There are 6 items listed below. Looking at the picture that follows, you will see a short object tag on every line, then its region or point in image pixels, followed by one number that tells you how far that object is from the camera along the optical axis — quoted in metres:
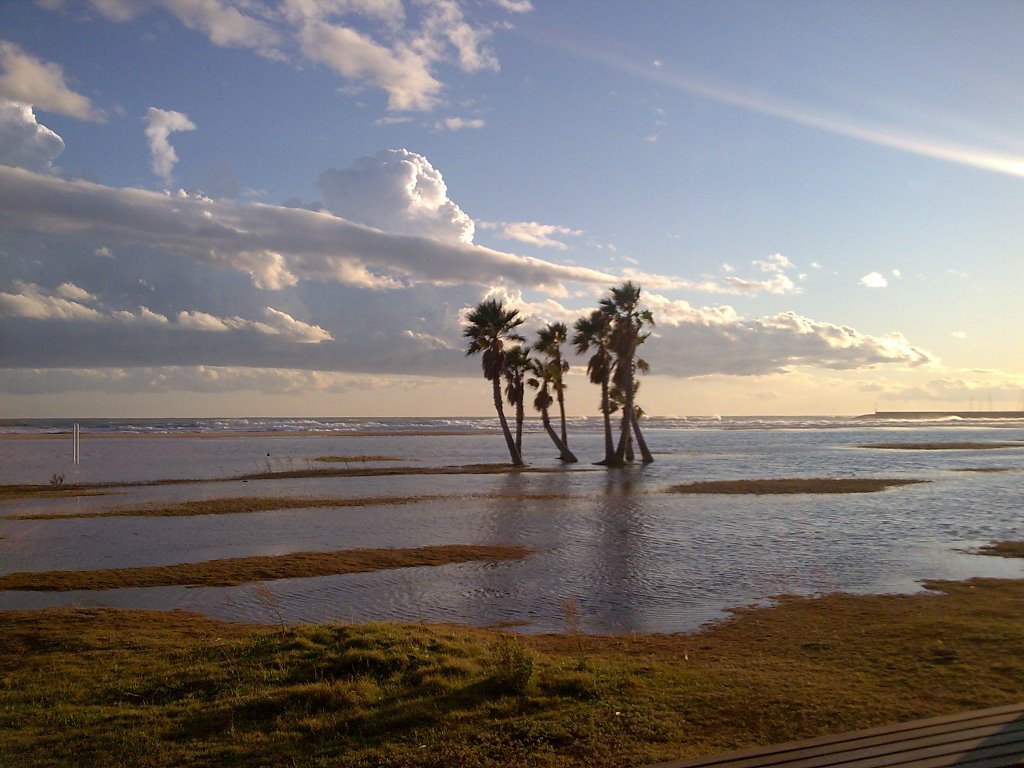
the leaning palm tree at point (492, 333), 53.25
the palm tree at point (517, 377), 55.81
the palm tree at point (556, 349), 56.75
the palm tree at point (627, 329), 51.00
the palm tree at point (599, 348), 53.47
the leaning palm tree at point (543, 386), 57.88
